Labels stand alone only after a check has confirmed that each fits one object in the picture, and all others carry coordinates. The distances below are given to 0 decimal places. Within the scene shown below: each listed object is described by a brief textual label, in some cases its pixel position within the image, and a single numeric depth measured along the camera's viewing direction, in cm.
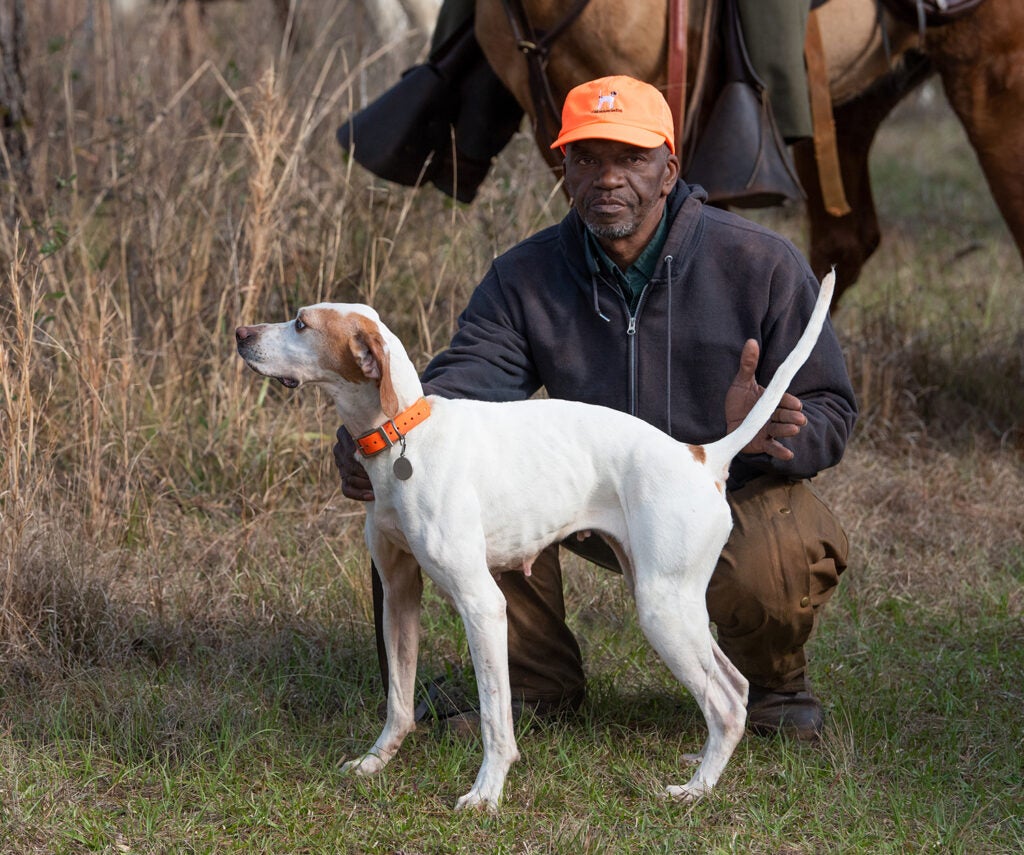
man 628
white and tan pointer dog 543
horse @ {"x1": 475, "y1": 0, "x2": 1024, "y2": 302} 880
